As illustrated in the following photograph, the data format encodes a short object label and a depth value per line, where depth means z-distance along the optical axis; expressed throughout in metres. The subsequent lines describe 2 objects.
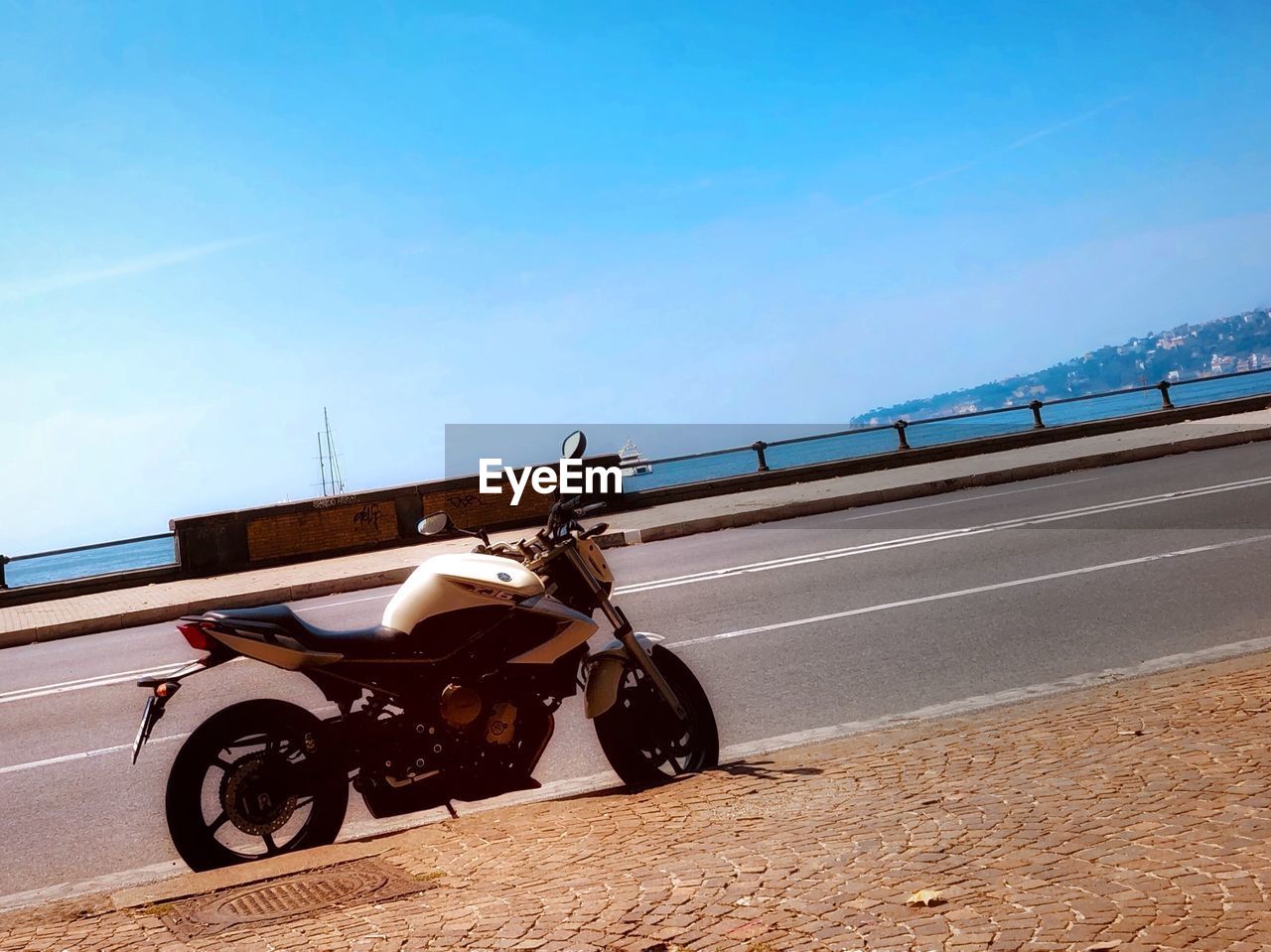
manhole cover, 3.82
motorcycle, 4.61
